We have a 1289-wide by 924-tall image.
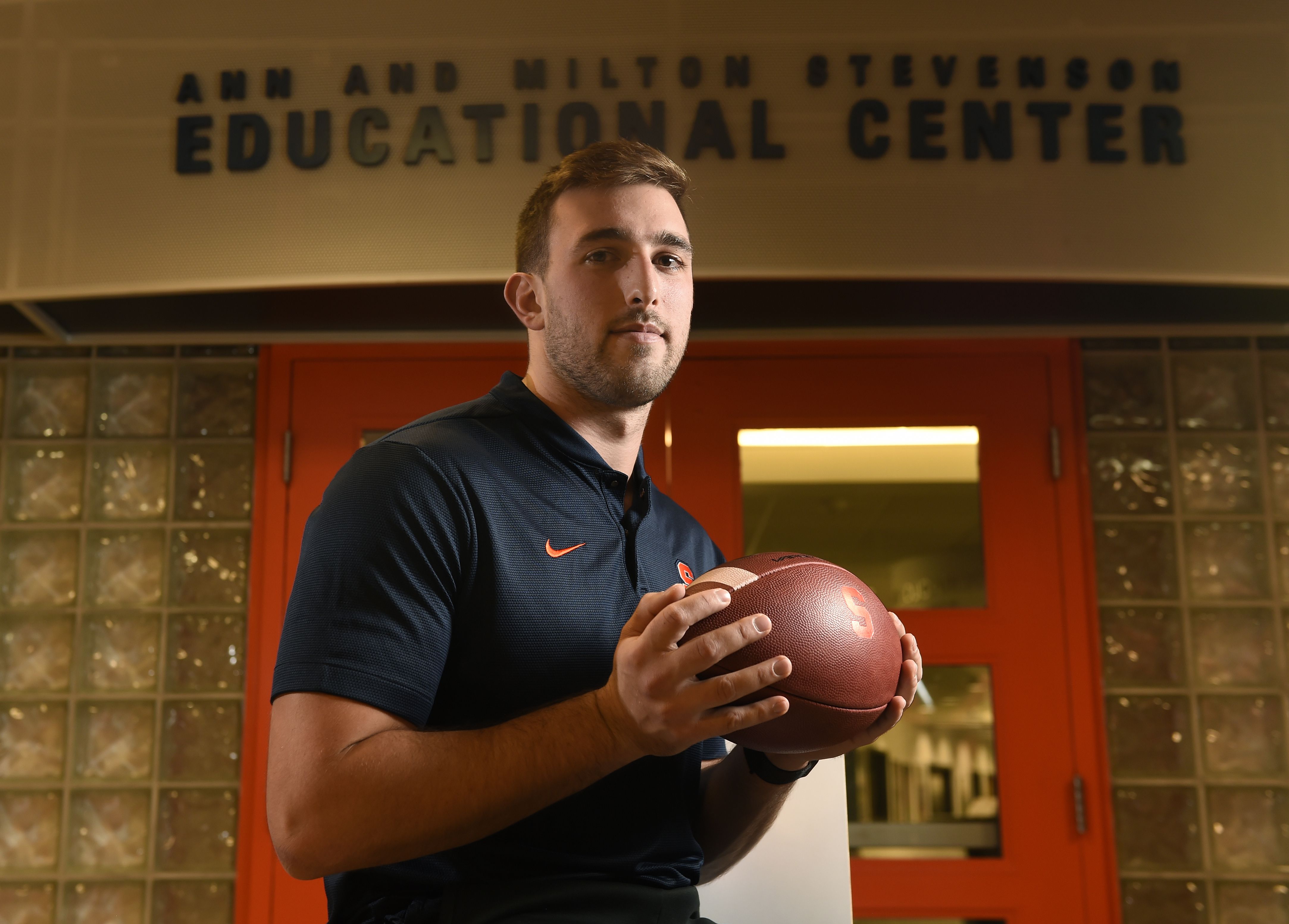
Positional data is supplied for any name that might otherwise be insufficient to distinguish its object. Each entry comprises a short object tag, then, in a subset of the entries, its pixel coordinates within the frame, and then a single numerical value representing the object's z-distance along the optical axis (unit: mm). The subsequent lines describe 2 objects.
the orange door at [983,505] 2314
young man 1009
